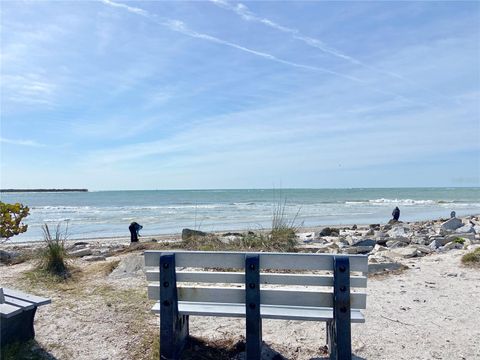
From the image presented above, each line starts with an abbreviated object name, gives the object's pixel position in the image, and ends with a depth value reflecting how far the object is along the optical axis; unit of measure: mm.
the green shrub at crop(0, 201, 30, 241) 8273
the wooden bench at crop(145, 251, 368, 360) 3123
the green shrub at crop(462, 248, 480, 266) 6967
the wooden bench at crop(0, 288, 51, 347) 3361
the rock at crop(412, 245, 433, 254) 8498
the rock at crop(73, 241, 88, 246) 13319
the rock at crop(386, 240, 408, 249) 10102
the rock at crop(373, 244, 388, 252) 8745
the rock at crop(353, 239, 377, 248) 10273
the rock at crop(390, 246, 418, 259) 8148
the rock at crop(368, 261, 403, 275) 6613
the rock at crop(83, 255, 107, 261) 7939
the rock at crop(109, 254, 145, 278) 6216
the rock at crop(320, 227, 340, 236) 14279
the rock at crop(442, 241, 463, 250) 9016
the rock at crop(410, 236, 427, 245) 10619
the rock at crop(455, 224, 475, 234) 12439
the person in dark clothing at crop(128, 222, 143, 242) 12789
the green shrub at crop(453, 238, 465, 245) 9602
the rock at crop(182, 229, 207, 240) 9680
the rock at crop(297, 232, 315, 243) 11277
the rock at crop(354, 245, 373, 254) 8828
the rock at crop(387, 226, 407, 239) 12164
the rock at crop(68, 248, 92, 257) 8719
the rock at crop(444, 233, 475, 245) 10023
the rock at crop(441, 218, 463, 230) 14301
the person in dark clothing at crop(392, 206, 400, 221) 19600
